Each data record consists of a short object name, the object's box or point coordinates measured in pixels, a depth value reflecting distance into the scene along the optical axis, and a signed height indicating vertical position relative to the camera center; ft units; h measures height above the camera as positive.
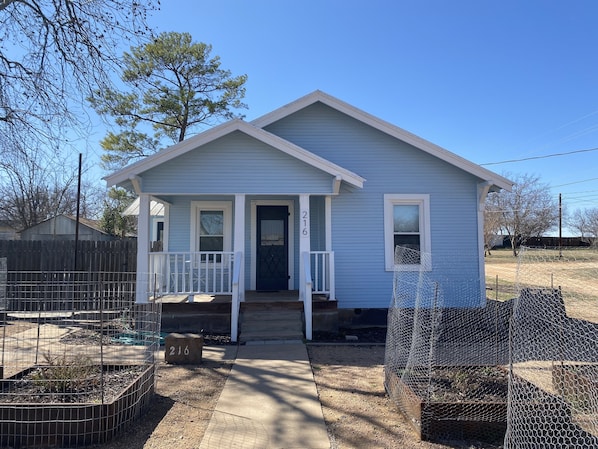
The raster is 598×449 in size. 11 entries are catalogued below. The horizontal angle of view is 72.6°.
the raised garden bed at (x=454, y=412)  12.16 -5.12
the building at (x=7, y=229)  105.60 +5.03
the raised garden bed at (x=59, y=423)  11.58 -5.02
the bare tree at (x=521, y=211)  151.12 +12.90
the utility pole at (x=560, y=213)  115.96 +9.63
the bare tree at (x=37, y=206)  92.38 +10.19
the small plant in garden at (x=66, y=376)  13.27 -4.38
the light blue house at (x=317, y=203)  27.53 +3.44
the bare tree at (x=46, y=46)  26.30 +13.20
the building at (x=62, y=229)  81.10 +4.16
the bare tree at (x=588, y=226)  156.85 +8.16
